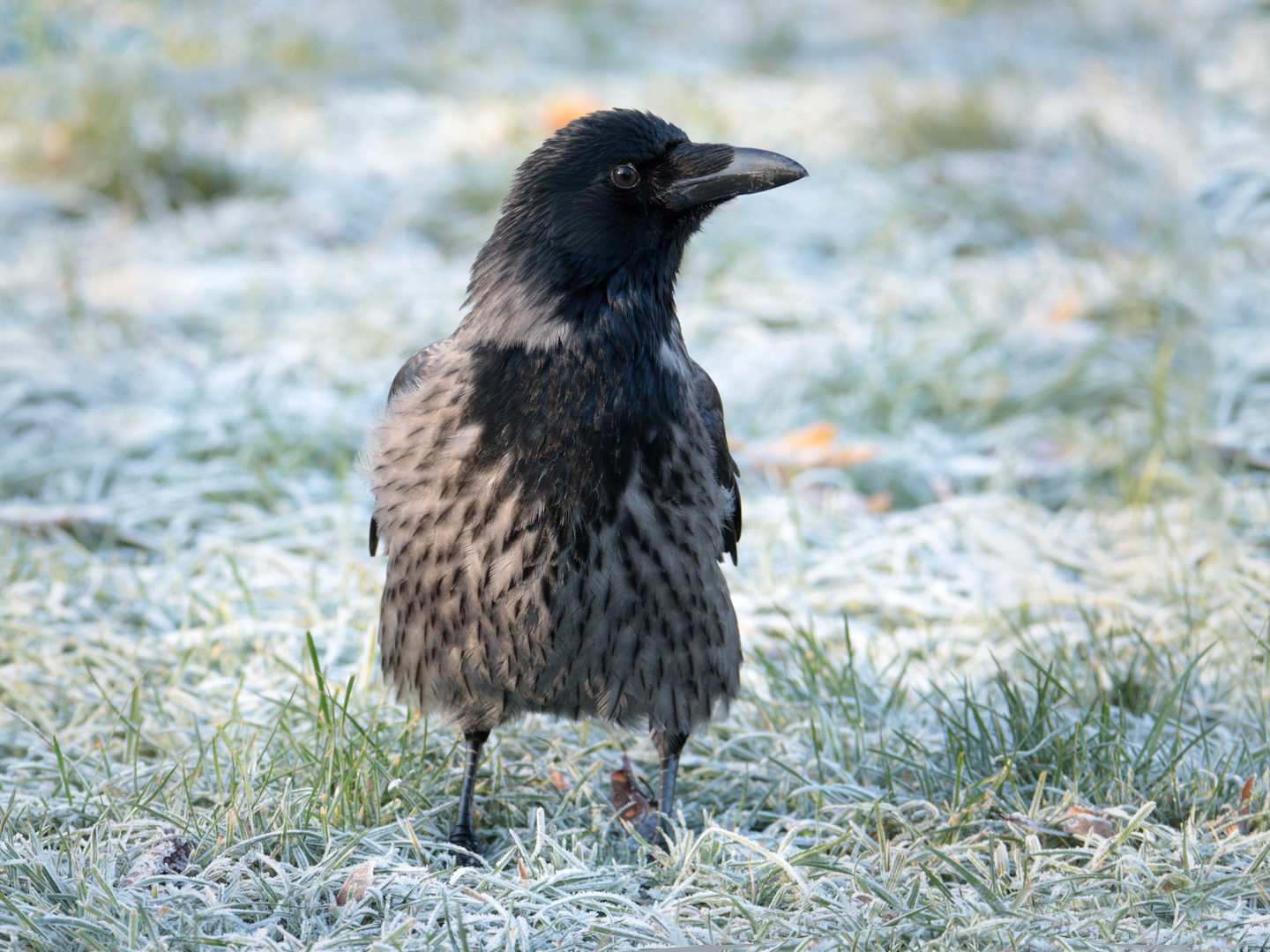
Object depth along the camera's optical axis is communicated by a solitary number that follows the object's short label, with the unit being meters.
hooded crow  4.65
